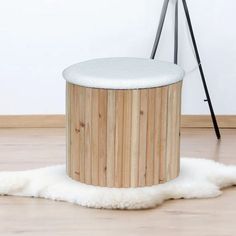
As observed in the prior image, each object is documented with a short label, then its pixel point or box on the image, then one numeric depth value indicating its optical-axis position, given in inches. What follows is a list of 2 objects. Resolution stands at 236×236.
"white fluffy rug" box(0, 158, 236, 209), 128.1
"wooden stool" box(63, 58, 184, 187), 129.5
